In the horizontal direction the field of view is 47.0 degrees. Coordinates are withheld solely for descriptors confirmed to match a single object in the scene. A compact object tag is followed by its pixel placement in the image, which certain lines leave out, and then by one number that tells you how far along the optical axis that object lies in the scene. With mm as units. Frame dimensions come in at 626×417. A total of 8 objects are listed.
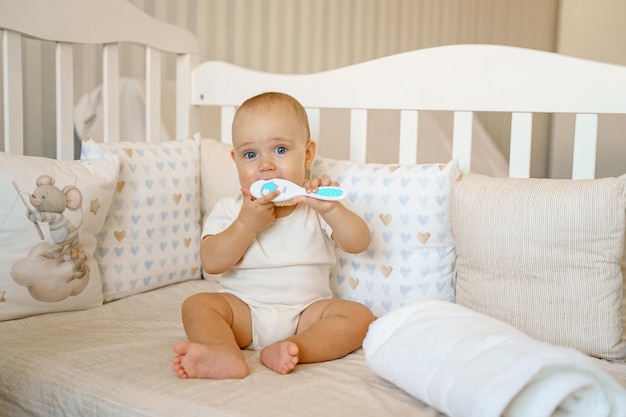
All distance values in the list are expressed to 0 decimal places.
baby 1104
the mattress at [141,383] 854
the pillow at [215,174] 1466
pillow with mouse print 1146
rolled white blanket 750
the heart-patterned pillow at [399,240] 1231
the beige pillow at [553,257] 1081
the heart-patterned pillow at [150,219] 1352
